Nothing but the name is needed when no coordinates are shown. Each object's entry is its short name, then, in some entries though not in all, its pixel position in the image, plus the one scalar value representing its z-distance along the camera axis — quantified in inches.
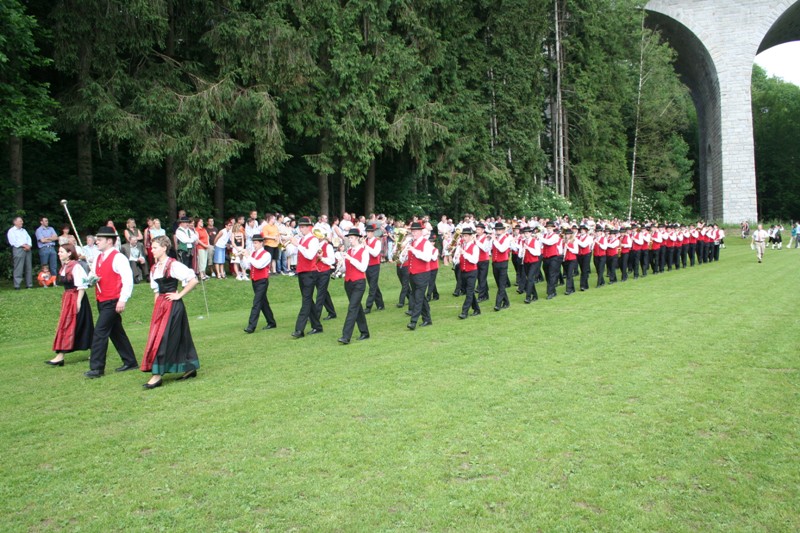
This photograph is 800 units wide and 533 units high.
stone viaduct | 1663.4
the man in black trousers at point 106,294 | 335.6
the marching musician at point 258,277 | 463.8
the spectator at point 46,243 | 644.1
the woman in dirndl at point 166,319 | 301.7
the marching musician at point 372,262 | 459.5
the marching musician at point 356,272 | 416.1
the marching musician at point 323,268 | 450.6
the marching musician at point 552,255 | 631.2
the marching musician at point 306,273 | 435.8
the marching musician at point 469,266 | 504.1
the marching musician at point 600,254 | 742.5
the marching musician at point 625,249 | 813.2
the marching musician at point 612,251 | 765.9
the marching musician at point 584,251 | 710.6
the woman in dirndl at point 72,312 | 359.3
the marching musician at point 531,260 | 597.0
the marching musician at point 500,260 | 548.3
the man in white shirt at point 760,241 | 1047.0
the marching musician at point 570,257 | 667.4
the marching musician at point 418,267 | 455.2
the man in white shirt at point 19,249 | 619.2
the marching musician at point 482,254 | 543.8
